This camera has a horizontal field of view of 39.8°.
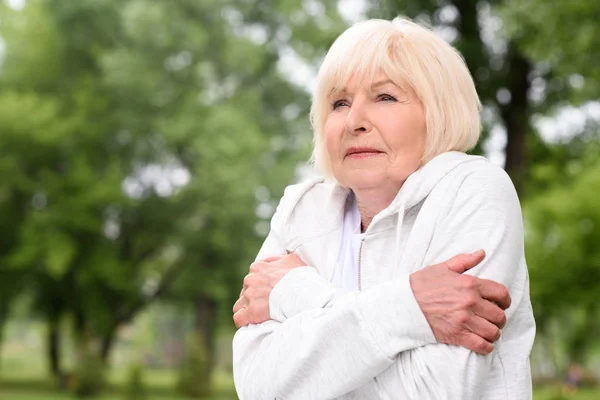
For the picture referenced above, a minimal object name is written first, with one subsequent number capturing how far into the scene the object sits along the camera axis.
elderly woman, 1.91
